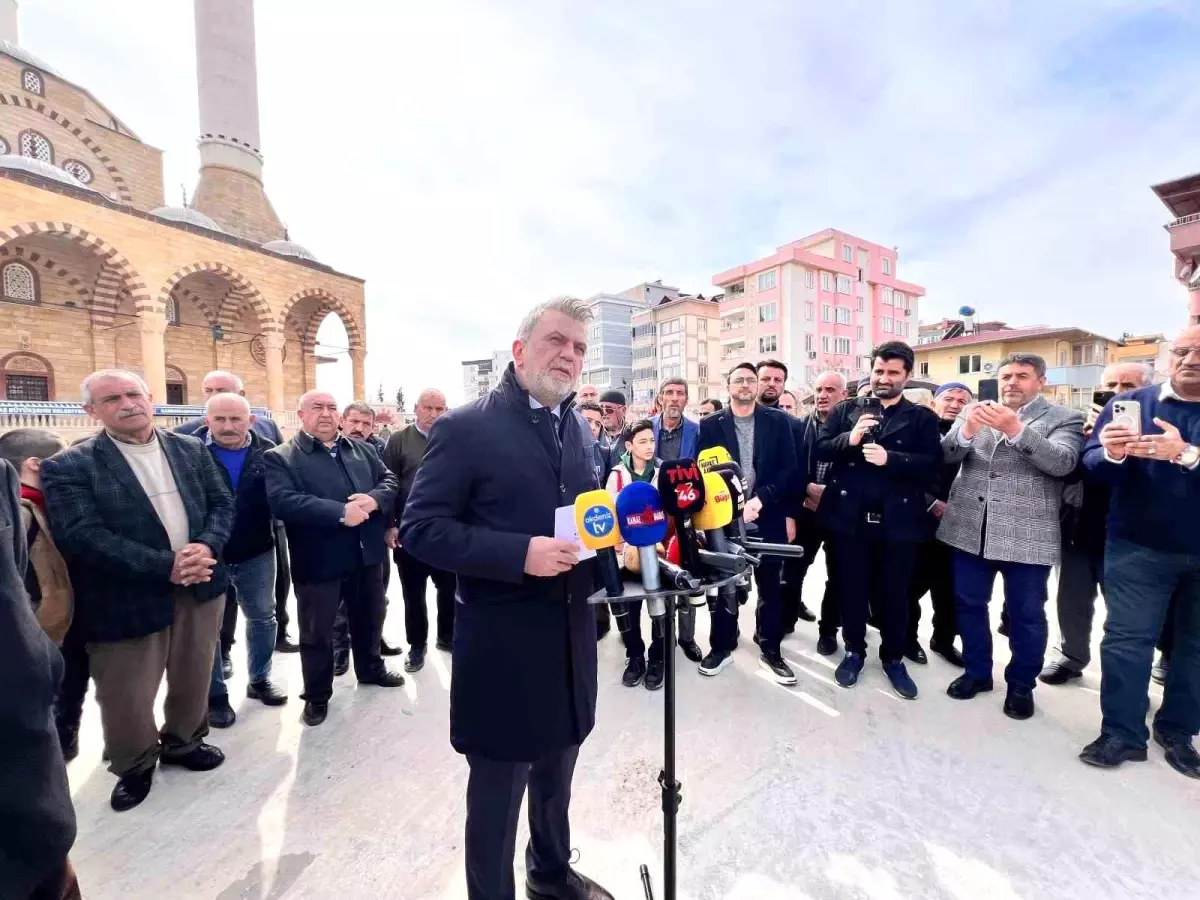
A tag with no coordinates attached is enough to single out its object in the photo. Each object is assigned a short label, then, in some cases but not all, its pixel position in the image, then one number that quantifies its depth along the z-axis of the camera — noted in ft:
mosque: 50.47
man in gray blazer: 9.66
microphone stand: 4.52
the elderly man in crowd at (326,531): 10.12
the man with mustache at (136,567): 7.69
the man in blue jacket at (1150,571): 7.88
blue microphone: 4.25
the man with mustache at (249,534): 10.86
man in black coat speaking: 5.29
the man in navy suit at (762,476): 11.65
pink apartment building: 120.37
